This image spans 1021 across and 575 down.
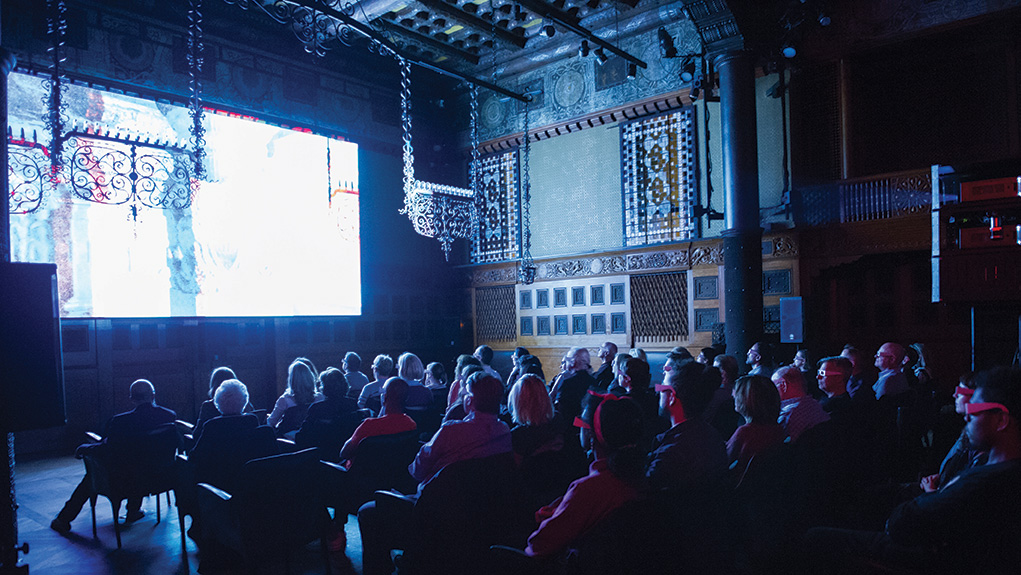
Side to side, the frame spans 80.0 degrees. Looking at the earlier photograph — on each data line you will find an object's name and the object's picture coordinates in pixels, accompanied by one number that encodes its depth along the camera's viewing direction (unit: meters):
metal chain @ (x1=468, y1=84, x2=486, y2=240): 12.48
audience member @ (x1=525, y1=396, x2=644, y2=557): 2.22
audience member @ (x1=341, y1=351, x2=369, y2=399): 6.98
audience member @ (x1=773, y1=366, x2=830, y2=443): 3.63
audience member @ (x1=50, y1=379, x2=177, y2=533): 4.45
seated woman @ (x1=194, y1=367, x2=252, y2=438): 4.63
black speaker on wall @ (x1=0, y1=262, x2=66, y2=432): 2.24
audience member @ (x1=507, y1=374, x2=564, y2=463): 3.30
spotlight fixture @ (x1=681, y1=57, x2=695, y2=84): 8.93
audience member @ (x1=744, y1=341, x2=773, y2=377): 6.55
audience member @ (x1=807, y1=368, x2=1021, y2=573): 2.10
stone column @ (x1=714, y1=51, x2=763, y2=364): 7.77
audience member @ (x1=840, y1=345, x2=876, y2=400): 5.08
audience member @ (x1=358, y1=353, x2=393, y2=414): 5.66
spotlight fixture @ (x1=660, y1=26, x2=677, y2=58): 8.50
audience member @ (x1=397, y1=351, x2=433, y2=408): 6.09
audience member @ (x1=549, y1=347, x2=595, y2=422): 5.08
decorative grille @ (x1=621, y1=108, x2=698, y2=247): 10.44
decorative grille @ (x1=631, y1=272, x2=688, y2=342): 10.55
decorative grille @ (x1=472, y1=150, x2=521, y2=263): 12.77
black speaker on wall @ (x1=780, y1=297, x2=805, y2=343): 8.84
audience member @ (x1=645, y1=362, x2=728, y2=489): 2.67
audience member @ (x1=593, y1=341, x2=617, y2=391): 6.13
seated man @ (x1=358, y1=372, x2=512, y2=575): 2.98
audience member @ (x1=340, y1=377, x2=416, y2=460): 3.94
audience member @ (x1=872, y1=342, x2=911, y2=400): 5.22
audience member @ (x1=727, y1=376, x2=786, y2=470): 3.09
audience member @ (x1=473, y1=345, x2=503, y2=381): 7.41
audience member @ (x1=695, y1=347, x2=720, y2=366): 6.59
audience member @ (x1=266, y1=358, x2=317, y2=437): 5.01
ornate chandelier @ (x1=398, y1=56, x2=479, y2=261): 9.60
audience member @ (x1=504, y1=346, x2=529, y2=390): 6.26
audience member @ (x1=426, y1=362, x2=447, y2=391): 6.85
